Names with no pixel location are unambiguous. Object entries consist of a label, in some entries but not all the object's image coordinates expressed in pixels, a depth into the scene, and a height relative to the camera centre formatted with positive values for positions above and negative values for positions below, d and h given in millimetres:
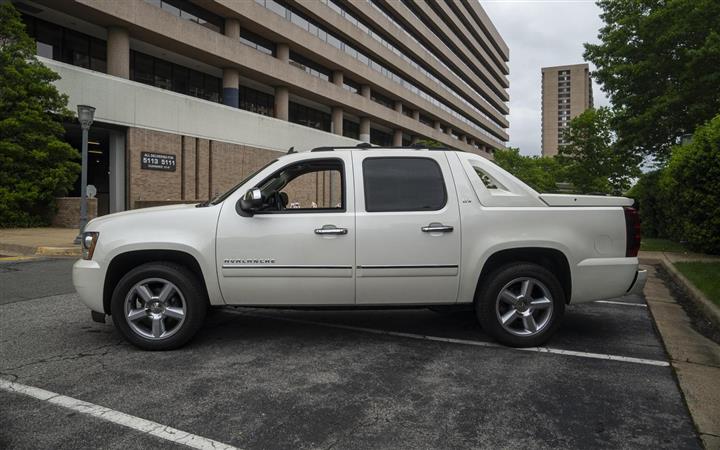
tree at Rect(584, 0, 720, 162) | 18062 +6140
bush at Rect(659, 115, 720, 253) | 9836 +728
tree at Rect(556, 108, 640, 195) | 33719 +4566
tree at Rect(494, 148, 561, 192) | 68250 +7917
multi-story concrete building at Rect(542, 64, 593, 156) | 174875 +44360
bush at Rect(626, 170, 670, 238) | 16672 +520
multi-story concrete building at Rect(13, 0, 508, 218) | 22812 +8948
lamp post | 13773 +2481
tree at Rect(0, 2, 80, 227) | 17609 +3170
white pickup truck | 4430 -263
